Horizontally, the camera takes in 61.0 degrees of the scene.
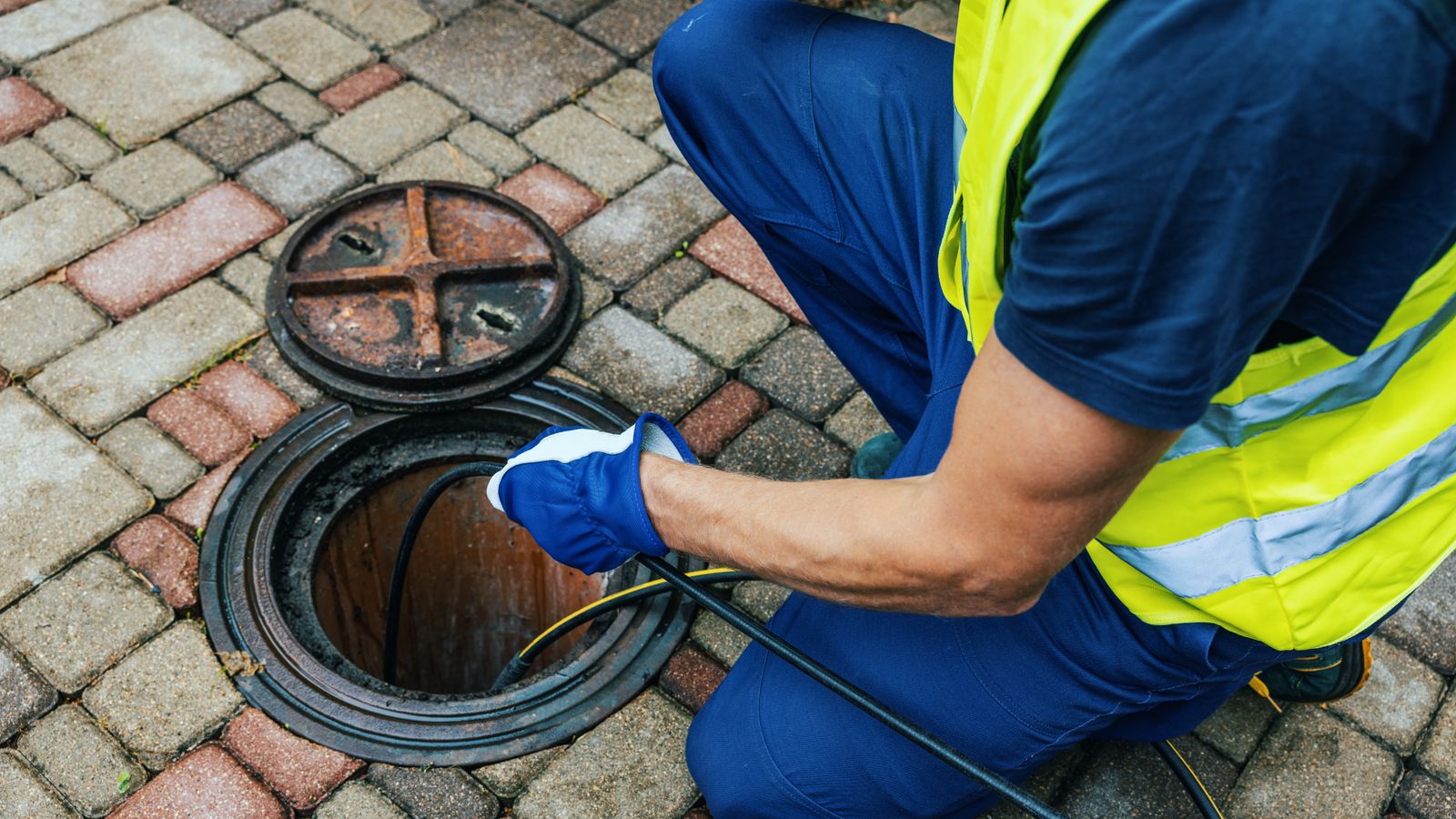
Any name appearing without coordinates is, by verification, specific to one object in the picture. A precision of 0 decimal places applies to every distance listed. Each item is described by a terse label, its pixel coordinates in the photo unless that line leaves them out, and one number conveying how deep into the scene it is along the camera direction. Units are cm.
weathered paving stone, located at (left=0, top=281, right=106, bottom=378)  276
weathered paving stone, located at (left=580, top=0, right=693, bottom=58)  364
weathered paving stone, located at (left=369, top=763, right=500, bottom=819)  220
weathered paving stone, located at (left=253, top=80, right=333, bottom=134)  331
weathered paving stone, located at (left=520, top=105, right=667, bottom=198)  329
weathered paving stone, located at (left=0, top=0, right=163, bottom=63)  342
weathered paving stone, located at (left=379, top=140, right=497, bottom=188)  322
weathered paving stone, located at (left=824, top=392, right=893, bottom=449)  281
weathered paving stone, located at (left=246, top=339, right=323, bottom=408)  276
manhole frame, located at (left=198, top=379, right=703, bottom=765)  228
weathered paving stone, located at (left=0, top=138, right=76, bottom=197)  310
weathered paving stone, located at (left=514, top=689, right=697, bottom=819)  222
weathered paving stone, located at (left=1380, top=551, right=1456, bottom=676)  255
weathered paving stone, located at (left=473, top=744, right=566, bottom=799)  223
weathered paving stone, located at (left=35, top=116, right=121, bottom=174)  315
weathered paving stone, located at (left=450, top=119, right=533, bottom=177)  328
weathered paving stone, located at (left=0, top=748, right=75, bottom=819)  213
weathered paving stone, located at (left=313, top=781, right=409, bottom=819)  218
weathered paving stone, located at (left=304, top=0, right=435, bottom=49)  358
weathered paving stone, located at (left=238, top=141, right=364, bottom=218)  312
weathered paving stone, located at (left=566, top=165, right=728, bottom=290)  309
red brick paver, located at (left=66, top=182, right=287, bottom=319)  290
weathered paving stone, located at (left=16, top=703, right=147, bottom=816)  216
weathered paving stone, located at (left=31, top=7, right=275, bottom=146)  328
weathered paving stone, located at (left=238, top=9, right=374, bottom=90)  344
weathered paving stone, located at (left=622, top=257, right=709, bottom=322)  301
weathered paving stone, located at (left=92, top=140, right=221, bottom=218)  308
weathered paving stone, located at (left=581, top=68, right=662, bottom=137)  344
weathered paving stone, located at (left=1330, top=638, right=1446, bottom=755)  244
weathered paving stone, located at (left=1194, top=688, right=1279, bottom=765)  240
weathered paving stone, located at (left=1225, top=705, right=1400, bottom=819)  233
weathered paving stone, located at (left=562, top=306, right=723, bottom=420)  283
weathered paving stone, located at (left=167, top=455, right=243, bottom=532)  254
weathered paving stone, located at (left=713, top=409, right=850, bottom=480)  272
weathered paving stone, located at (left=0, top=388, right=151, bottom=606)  246
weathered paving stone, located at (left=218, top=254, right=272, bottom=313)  292
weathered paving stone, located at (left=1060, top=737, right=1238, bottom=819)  231
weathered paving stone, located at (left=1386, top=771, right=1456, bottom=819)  233
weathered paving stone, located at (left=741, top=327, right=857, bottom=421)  286
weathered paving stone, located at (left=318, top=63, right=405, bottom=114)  338
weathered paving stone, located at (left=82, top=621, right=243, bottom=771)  224
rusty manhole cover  275
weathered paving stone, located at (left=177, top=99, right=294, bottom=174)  321
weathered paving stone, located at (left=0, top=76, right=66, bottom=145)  322
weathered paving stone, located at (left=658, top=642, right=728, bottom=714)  238
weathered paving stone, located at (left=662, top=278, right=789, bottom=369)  294
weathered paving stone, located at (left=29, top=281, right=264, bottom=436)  270
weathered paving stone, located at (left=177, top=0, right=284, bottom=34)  356
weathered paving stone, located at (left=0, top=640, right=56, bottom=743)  224
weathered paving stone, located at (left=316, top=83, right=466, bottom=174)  326
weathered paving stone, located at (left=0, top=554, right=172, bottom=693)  232
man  115
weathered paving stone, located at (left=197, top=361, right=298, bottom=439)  271
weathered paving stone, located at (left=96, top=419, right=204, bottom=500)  259
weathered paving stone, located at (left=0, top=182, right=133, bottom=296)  292
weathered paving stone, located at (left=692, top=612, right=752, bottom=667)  245
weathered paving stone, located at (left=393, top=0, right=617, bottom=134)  344
